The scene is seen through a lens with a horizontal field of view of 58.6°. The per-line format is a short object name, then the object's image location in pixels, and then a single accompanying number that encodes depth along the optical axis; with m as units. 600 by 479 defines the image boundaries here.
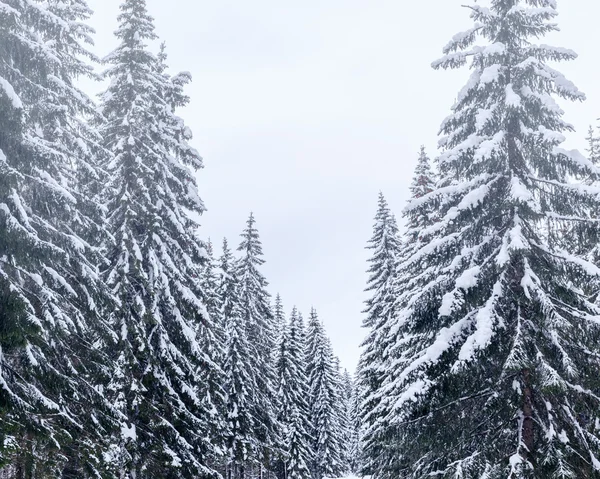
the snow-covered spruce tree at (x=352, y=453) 52.15
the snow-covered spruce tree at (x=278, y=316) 47.04
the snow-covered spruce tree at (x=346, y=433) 62.39
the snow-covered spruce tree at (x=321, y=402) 50.94
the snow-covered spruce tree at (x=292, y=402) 43.28
